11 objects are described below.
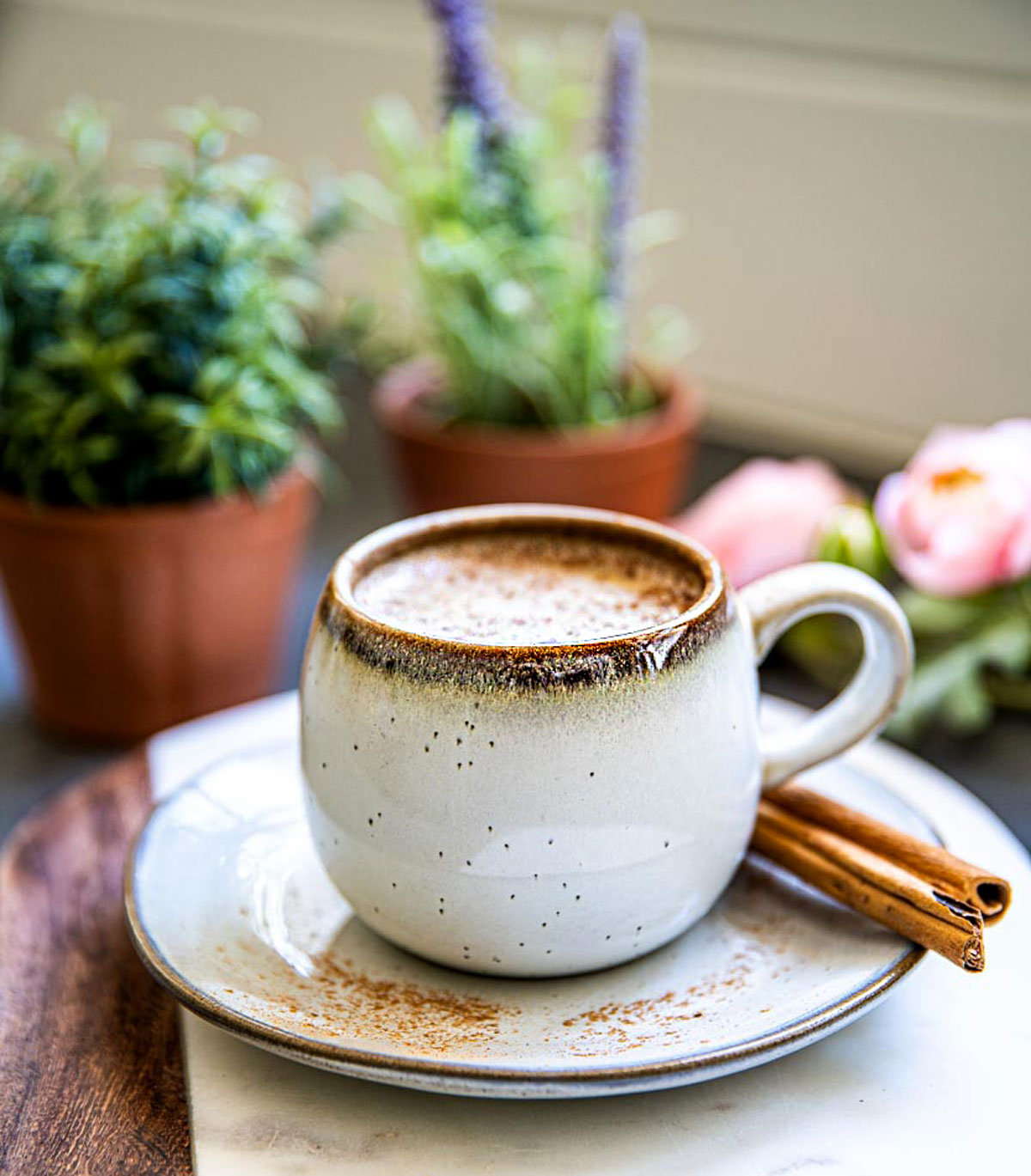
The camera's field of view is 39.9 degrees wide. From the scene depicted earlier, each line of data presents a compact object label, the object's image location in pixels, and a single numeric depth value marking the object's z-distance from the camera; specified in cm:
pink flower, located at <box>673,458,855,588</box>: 80
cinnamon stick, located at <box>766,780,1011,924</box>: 47
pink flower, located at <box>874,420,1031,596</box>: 71
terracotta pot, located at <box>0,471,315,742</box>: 70
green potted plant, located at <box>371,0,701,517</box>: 85
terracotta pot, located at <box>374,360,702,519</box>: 85
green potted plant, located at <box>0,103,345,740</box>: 68
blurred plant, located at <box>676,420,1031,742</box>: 71
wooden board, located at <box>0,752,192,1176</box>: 43
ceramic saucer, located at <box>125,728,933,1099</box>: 41
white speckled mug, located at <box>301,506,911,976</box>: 44
